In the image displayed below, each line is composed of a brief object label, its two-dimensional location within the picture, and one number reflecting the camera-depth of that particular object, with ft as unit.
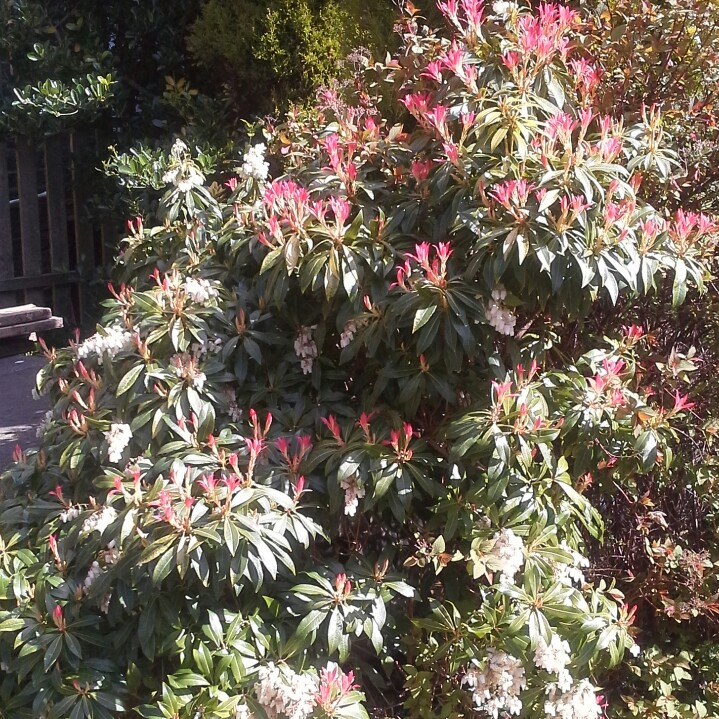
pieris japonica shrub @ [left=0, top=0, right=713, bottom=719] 6.75
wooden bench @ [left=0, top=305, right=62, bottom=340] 12.35
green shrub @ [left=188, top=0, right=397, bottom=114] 14.92
